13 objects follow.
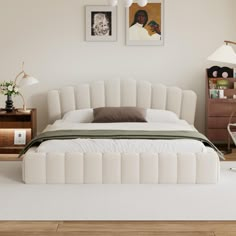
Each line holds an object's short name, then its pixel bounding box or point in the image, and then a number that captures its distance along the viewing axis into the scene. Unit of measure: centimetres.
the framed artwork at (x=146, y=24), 646
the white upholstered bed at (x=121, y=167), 441
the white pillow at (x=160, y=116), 599
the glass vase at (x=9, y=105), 623
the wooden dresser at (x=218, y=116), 628
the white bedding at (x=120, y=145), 449
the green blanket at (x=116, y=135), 474
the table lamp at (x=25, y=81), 603
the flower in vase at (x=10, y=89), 619
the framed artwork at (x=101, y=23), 643
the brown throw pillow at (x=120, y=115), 586
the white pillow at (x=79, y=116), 603
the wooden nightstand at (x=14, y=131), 612
